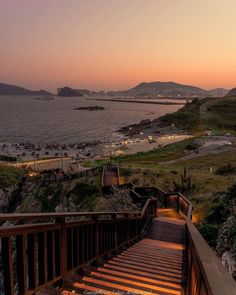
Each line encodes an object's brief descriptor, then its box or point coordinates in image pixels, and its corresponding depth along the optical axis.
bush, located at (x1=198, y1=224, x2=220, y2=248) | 9.14
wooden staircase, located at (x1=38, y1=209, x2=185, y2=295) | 3.57
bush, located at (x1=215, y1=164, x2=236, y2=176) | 23.07
